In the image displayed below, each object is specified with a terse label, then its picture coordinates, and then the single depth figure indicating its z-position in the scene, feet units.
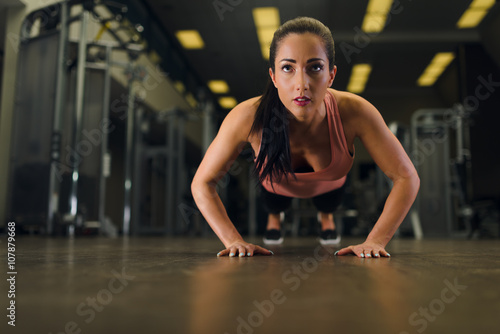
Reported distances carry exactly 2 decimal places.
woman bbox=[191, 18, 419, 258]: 3.03
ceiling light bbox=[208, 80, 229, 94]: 23.97
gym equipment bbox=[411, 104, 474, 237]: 13.19
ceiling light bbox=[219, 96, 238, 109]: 26.63
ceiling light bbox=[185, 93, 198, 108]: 23.45
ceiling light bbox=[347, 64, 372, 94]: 21.79
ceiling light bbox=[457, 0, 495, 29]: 15.56
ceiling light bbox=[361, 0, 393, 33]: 15.21
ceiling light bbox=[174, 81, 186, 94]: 21.39
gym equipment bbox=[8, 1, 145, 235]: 9.18
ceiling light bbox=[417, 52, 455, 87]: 20.38
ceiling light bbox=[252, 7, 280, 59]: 15.99
